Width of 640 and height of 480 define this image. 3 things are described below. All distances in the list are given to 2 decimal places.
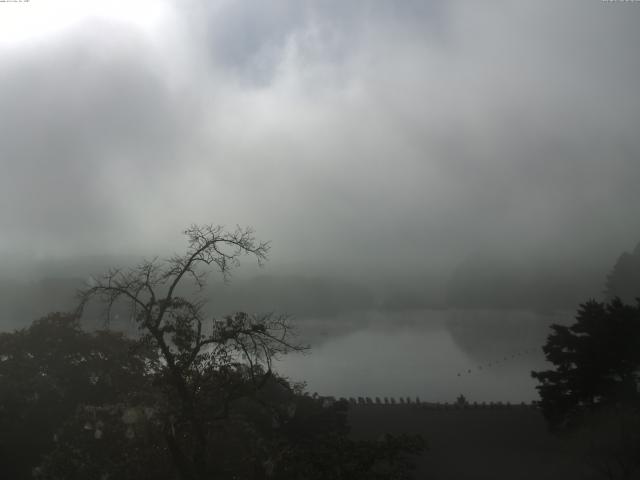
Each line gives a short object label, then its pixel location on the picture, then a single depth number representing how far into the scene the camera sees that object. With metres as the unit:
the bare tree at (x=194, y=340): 10.23
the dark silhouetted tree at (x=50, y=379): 24.34
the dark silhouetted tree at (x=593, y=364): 27.61
